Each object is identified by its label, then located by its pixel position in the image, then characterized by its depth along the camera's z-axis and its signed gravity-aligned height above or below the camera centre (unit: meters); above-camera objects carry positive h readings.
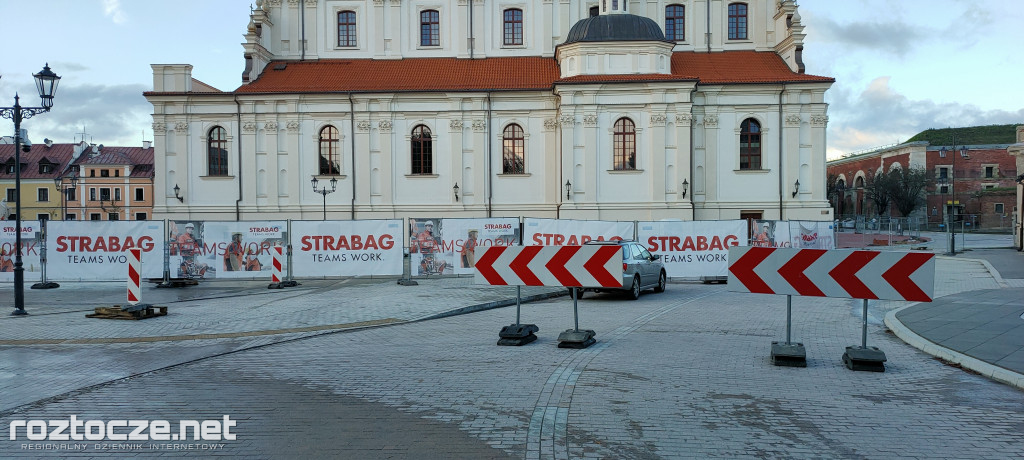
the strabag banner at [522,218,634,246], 23.86 -0.26
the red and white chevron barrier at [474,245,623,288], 11.59 -0.68
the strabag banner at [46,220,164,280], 22.52 -0.70
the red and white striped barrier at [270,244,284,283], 21.77 -1.13
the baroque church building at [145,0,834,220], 38.19 +5.18
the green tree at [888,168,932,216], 83.25 +3.85
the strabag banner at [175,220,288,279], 22.83 -0.72
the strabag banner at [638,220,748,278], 24.00 -0.70
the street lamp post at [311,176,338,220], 39.18 +1.94
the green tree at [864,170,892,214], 85.00 +3.74
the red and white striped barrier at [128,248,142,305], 15.17 -1.06
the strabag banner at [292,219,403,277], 22.89 -0.79
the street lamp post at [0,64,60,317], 16.36 +2.60
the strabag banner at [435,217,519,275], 23.30 -0.47
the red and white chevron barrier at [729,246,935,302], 9.48 -0.68
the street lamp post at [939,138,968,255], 39.84 -0.56
